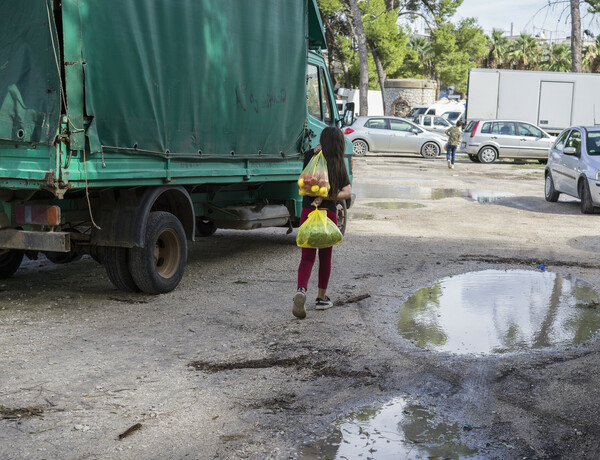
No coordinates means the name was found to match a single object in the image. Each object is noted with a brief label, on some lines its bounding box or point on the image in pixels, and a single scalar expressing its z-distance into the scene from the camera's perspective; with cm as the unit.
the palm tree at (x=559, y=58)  6394
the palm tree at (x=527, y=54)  6706
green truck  611
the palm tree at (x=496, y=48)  6925
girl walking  670
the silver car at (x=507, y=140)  2941
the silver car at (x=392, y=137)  3080
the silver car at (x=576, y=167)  1431
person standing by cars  2641
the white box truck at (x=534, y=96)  3195
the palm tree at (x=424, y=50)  7094
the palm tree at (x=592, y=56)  5922
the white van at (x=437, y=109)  4644
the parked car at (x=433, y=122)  4032
